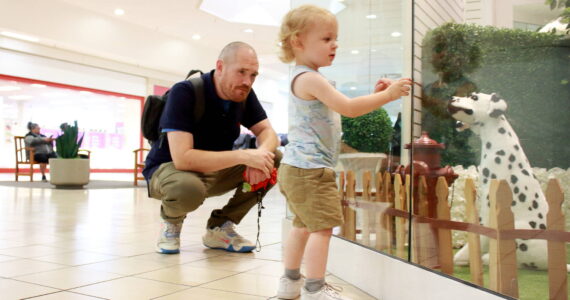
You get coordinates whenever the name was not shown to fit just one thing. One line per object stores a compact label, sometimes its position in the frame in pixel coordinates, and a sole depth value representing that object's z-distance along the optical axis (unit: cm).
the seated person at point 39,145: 1068
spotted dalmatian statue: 108
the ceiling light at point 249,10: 1116
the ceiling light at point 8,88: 1347
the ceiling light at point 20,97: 1389
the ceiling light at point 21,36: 1138
